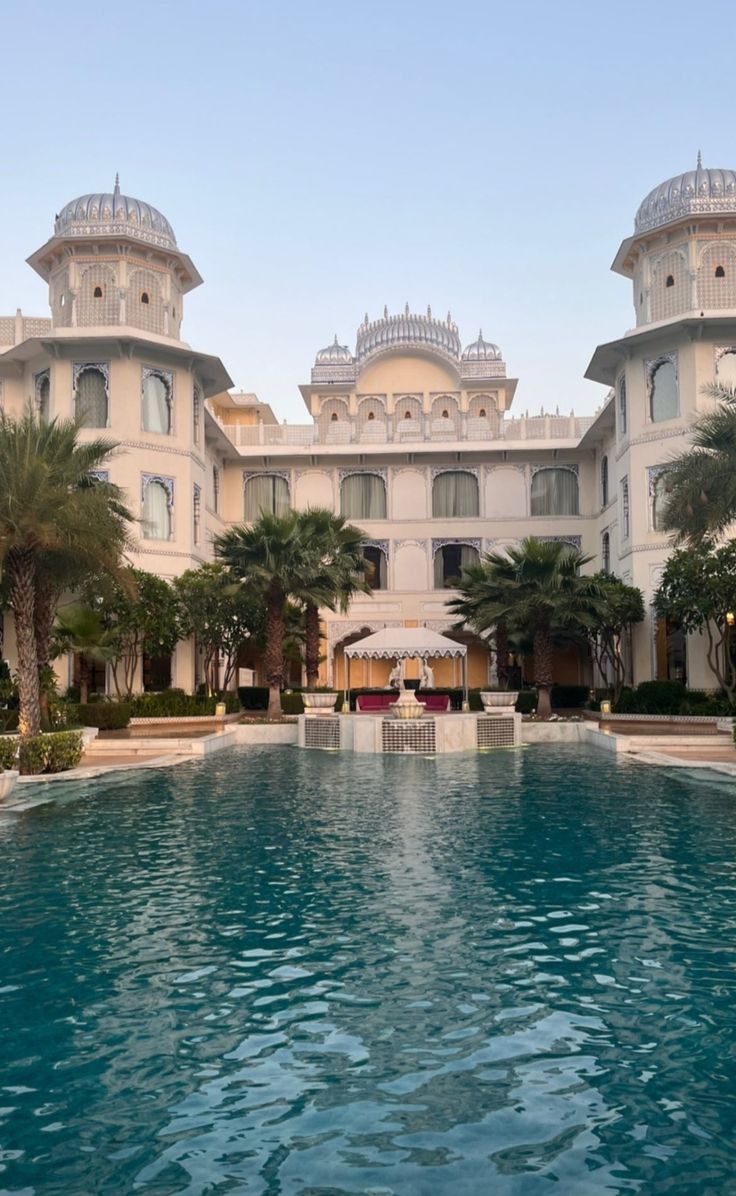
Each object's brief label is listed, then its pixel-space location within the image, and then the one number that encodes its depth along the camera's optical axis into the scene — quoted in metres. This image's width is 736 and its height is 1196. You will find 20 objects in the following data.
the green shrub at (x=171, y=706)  25.83
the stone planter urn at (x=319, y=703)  23.14
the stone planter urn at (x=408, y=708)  20.45
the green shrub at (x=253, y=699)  30.39
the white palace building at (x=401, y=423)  27.03
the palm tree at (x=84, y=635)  23.25
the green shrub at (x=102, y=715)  22.70
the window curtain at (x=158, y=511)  28.41
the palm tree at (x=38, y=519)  14.55
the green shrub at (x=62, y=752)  15.09
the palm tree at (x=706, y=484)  16.14
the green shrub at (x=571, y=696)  30.64
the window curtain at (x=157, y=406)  28.59
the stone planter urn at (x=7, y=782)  12.53
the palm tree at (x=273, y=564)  24.50
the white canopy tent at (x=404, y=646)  24.42
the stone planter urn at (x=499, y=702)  22.23
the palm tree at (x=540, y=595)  24.39
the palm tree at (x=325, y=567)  25.16
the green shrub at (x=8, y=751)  14.02
